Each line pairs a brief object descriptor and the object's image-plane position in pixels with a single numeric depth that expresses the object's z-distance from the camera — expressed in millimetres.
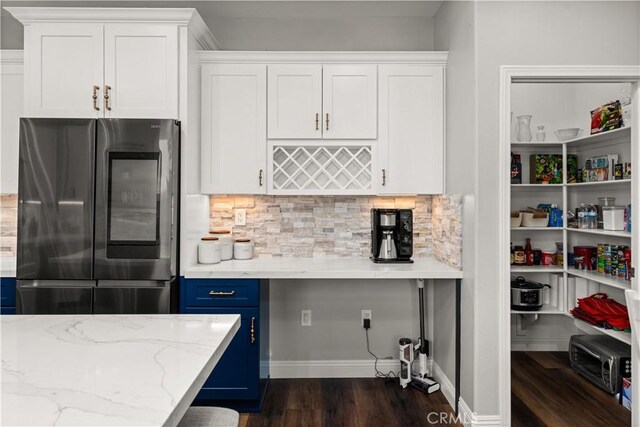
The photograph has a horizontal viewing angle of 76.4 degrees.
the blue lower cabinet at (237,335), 2529
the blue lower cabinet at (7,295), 2539
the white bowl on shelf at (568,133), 3506
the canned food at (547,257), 3740
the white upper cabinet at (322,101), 2857
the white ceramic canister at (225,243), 2914
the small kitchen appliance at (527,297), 3592
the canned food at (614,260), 3173
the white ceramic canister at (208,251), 2729
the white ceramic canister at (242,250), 2977
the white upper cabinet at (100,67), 2541
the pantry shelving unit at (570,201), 3264
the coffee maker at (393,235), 2904
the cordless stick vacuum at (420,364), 2887
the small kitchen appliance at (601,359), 2799
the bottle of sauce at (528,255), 3730
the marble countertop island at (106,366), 799
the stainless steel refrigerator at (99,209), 2418
